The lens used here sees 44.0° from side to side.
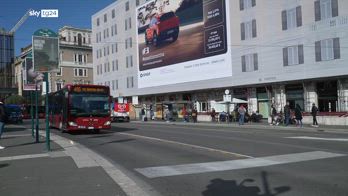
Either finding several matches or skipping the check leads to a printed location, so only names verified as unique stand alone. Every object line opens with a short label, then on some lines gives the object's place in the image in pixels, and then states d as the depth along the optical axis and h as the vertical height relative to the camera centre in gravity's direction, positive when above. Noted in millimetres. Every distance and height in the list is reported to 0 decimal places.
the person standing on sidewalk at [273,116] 33953 -718
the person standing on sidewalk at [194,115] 45000 -665
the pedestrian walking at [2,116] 17697 -135
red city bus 25344 +227
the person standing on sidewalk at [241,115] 35622 -612
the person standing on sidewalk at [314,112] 30453 -425
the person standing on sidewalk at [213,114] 45344 -662
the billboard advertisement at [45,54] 14672 +1993
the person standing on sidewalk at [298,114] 29688 -527
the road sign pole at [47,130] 14659 -617
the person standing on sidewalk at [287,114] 32219 -554
